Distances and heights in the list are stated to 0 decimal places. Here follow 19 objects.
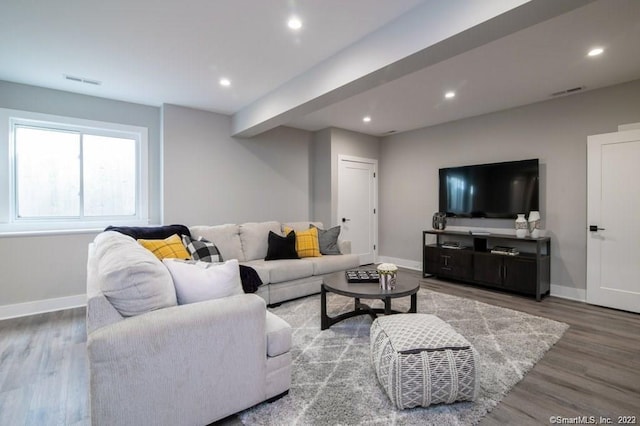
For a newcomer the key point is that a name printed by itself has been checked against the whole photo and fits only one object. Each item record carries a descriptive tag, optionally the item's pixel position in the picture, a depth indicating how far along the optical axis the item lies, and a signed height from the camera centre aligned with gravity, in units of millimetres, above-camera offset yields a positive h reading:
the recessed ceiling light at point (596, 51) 2744 +1454
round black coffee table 2593 -681
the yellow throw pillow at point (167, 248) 2855 -340
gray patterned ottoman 1740 -895
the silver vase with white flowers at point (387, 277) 2707 -570
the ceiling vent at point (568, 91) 3687 +1480
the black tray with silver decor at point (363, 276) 2938 -622
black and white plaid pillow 3218 -398
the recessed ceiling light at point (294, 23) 2354 +1467
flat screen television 4223 +340
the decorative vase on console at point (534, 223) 4078 -142
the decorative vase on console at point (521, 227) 4156 -198
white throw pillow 1738 -392
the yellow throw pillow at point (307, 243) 4098 -423
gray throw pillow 4320 -405
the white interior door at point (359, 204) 5719 +145
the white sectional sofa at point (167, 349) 1359 -676
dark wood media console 3871 -695
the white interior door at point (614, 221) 3396 -94
